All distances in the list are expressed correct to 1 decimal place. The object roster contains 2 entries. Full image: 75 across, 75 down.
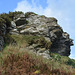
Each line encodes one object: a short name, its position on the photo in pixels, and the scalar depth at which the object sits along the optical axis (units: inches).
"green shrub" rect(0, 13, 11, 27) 676.7
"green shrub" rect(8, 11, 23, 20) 871.1
